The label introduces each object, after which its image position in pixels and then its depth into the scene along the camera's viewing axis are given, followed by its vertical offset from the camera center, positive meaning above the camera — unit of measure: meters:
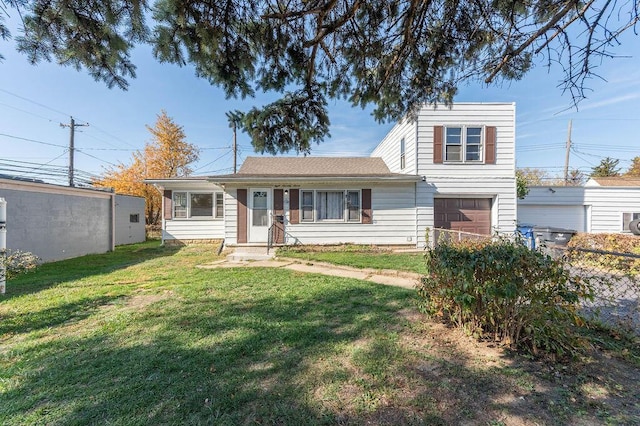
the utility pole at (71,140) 15.04 +4.11
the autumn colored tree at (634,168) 25.87 +4.84
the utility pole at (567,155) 20.03 +4.67
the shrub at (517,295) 2.44 -0.77
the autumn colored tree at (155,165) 17.80 +3.25
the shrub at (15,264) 4.01 -0.85
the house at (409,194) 9.32 +0.72
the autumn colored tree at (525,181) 11.15 +3.13
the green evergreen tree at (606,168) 24.25 +4.48
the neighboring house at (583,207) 12.01 +0.40
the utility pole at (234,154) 18.28 +4.06
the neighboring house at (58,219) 7.65 -0.33
